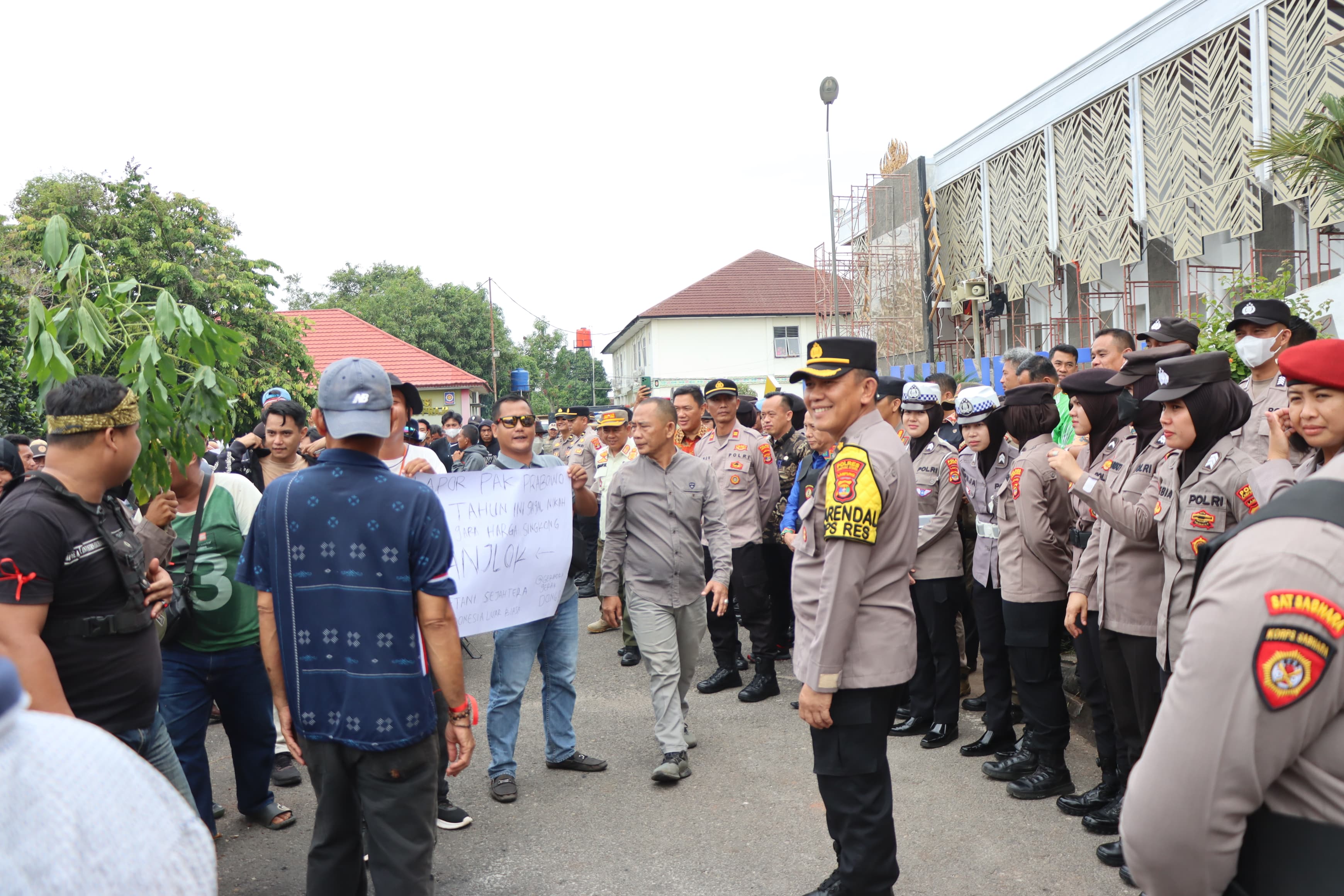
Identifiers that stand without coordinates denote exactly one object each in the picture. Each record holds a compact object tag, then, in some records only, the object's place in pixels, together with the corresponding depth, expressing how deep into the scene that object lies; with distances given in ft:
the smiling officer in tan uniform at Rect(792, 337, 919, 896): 11.32
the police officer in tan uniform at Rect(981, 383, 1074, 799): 16.15
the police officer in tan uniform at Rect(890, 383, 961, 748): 19.10
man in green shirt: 14.83
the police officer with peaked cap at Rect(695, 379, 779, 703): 23.76
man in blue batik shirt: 9.86
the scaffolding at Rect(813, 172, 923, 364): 84.28
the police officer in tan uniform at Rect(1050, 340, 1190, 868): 13.29
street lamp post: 62.85
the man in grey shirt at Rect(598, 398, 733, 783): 18.37
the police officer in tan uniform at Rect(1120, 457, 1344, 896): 4.22
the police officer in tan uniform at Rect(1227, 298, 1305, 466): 16.51
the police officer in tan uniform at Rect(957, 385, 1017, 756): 18.03
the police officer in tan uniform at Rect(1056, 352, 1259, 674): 12.01
